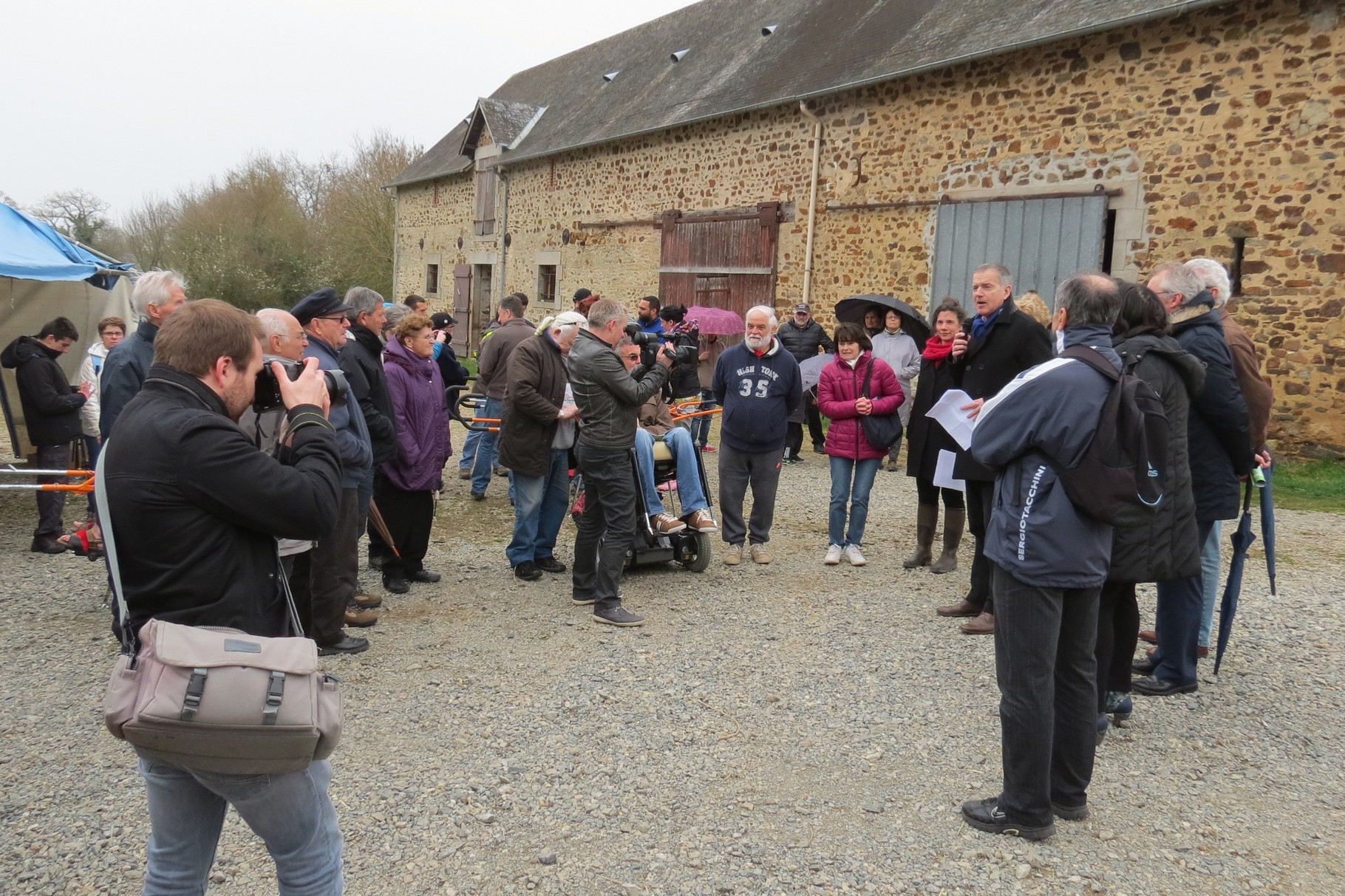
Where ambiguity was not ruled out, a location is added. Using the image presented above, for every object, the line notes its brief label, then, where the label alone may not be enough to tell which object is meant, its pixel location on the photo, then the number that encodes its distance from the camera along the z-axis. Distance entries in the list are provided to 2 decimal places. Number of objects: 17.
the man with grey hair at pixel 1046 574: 2.95
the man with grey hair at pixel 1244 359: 4.08
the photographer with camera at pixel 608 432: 5.20
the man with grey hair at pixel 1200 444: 3.98
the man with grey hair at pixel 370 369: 4.98
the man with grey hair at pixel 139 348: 4.55
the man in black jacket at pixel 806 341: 10.73
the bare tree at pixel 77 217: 42.06
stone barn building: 9.27
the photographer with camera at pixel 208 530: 1.95
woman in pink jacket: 6.31
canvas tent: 7.32
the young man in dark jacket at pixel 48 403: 6.37
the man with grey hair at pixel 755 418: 6.31
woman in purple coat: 5.59
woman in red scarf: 5.75
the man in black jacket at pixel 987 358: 5.09
